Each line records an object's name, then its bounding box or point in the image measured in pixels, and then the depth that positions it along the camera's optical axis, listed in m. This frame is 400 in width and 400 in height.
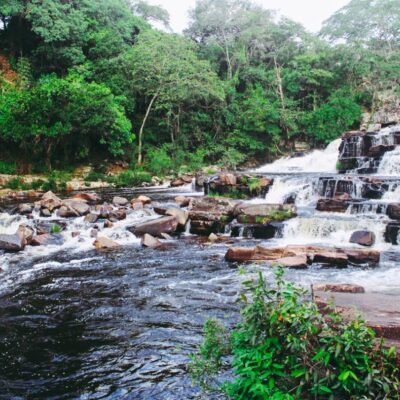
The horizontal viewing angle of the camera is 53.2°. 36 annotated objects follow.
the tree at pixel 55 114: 23.09
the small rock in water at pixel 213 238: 12.00
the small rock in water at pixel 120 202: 16.91
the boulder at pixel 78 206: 15.23
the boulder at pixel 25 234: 11.58
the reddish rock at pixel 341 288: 5.94
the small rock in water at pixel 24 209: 15.55
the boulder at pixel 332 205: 13.50
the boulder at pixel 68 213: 15.09
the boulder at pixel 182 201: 16.12
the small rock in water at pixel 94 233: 12.47
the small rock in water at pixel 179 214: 13.29
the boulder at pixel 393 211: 11.62
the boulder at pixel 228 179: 17.58
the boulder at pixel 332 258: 9.16
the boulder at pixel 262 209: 13.05
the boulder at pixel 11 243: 11.00
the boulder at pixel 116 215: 14.41
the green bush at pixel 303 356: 2.63
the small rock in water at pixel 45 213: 15.30
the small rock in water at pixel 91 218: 14.16
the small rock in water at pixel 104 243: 11.30
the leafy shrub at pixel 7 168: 24.25
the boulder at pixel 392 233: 10.83
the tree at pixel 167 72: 27.06
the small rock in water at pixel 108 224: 13.46
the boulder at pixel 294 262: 8.89
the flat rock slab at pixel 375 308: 3.43
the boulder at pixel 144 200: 16.87
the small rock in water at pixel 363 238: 10.85
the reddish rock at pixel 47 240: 11.67
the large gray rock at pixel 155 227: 12.58
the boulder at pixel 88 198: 17.97
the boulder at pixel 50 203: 15.73
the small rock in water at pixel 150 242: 11.45
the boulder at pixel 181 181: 24.69
